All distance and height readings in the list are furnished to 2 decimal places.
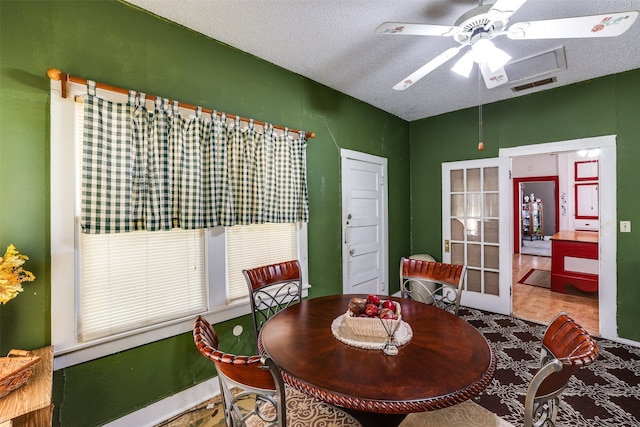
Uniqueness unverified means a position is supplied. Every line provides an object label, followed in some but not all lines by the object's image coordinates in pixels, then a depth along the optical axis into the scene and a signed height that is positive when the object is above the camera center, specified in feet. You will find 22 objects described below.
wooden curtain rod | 4.87 +2.42
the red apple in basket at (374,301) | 4.89 -1.52
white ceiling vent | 7.76 +4.17
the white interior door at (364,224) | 10.71 -0.44
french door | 11.64 -0.72
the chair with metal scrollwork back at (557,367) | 2.88 -1.71
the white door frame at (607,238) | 9.46 -0.89
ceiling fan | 4.35 +3.08
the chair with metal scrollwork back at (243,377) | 3.01 -1.84
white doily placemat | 4.21 -1.94
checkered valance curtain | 5.32 +1.00
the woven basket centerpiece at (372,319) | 4.36 -1.66
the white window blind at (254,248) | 7.55 -1.00
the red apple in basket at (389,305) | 4.81 -1.57
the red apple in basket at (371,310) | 4.56 -1.57
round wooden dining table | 3.17 -2.00
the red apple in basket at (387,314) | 4.42 -1.58
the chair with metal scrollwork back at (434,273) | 6.74 -1.54
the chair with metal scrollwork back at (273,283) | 6.69 -1.73
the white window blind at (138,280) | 5.51 -1.40
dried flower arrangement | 3.93 -0.87
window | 5.14 -1.32
